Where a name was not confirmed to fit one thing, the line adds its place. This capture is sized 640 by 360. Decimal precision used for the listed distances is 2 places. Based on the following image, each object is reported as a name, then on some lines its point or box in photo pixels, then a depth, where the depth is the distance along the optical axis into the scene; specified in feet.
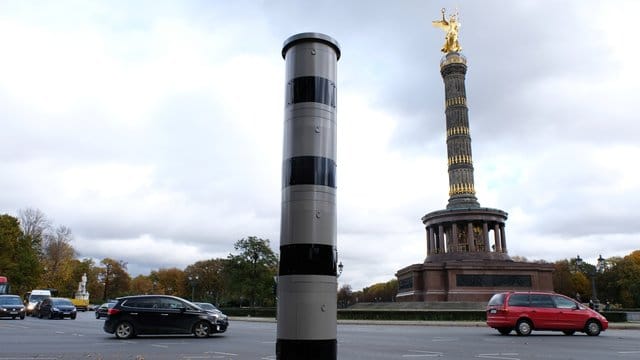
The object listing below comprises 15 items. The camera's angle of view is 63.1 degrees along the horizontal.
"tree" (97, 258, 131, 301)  429.38
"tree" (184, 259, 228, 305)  390.62
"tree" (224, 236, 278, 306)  235.69
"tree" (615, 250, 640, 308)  295.07
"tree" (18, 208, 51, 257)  270.46
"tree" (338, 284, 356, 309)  558.97
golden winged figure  228.43
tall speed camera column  21.53
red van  69.36
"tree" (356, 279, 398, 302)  533.46
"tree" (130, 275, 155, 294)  478.02
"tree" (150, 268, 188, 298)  443.73
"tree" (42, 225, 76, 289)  297.53
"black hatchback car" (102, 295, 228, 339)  62.59
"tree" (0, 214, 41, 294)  220.84
